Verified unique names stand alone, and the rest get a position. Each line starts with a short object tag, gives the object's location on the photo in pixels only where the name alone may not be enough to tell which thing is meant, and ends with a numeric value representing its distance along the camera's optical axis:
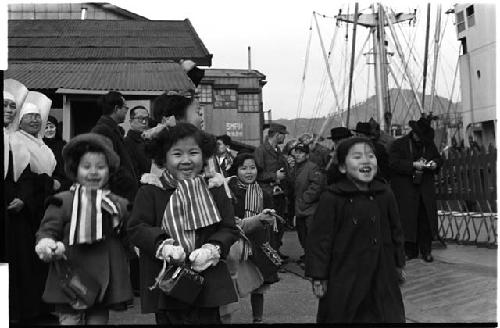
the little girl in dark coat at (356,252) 4.11
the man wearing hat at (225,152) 7.39
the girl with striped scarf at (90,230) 3.83
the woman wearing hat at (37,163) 4.64
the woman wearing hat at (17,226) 4.53
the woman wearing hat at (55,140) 5.44
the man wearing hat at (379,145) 6.65
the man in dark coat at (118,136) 4.88
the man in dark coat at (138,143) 5.73
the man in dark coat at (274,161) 7.60
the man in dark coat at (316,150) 7.56
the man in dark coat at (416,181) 7.38
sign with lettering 9.23
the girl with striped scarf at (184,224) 3.72
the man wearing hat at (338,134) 6.77
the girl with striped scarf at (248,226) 4.54
